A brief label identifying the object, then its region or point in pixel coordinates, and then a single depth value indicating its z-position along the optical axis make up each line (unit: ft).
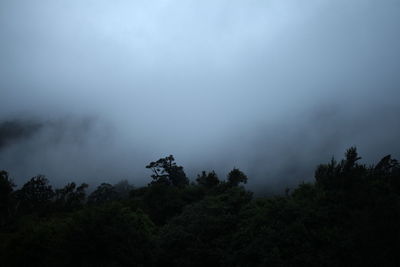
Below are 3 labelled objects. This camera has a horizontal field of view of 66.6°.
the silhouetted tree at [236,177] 155.72
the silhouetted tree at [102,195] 249.55
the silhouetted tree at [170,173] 220.23
